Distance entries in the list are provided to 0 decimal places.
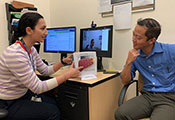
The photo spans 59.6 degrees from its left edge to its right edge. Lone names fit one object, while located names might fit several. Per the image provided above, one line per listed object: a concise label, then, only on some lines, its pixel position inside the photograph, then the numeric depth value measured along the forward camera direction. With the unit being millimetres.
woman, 1059
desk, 1296
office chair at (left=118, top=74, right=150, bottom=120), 1267
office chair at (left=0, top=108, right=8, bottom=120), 886
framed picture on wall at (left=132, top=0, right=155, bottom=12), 1596
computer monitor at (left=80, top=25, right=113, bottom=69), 1652
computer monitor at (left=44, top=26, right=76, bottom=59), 1912
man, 1241
